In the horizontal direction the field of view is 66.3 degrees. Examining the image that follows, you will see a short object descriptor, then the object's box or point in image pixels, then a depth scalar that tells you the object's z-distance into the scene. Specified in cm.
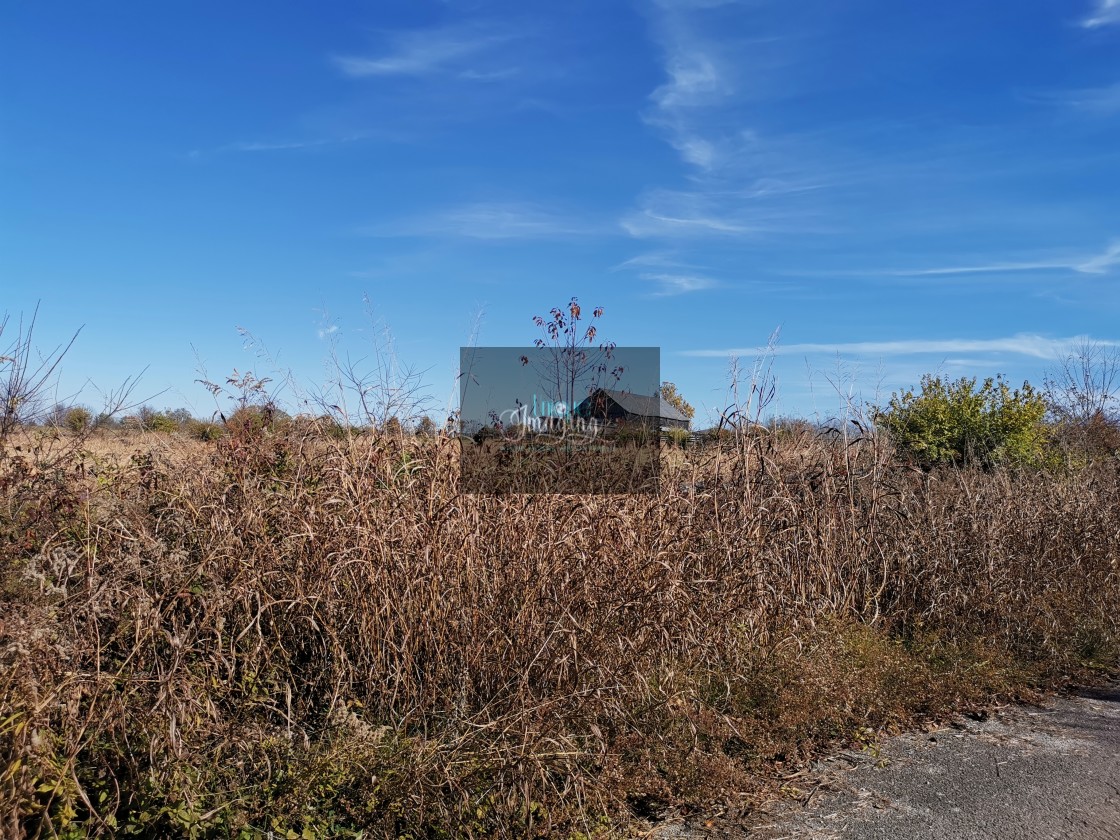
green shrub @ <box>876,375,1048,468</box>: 1518
